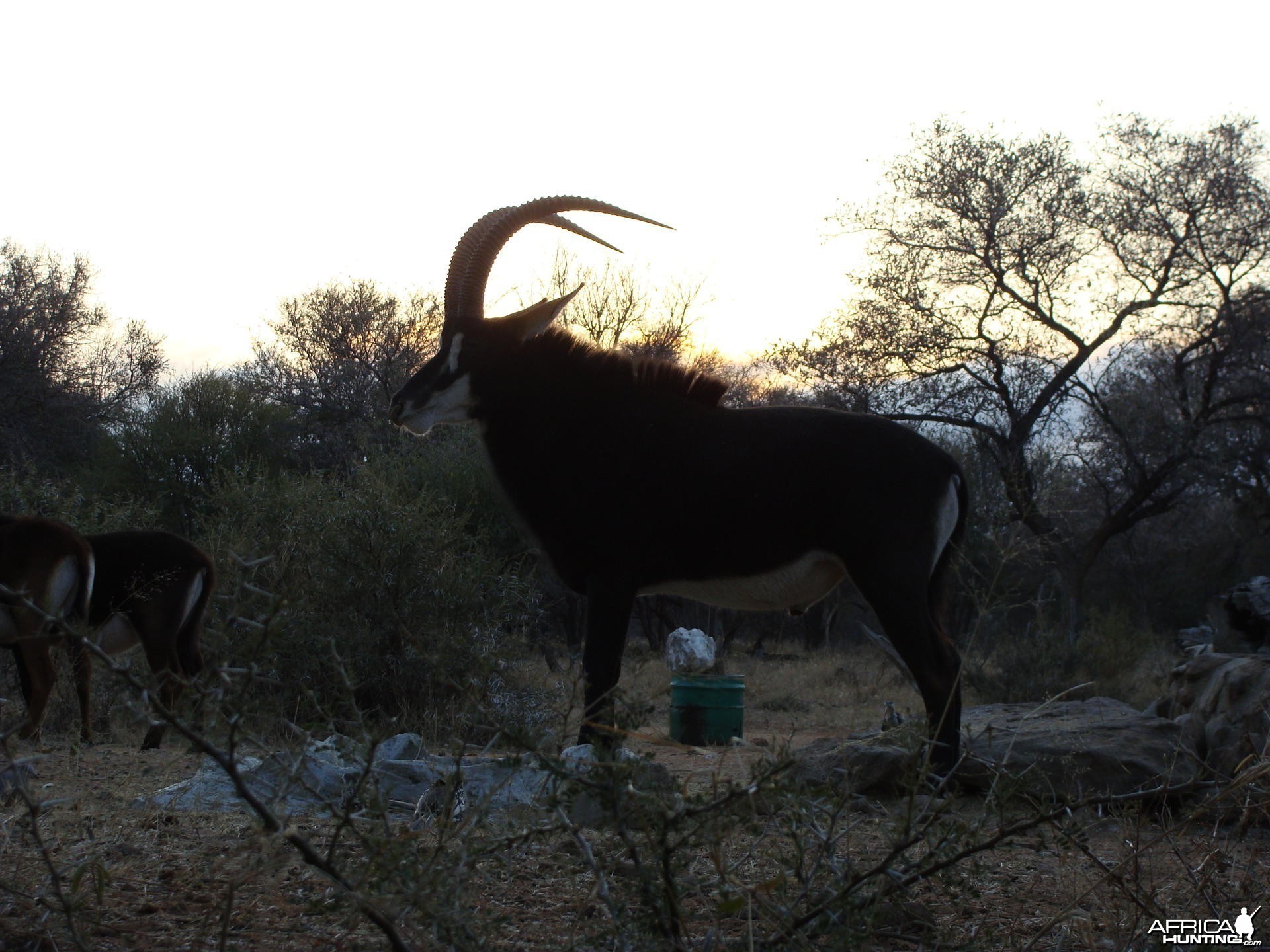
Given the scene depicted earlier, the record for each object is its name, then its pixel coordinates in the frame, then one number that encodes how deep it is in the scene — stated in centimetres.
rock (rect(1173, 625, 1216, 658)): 1888
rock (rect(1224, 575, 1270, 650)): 1522
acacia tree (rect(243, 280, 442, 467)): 2600
